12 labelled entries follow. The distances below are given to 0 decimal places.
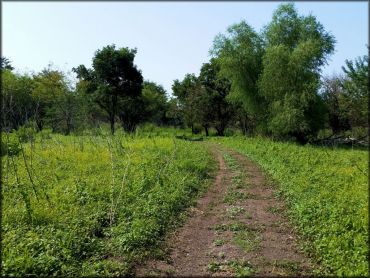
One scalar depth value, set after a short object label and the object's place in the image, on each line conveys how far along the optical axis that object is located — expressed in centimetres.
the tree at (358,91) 2572
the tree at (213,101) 4084
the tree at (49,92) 3809
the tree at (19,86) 3503
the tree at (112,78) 3488
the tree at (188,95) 4284
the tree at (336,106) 3492
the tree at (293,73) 2553
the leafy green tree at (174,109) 4916
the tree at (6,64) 4576
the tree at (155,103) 4720
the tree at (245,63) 2933
